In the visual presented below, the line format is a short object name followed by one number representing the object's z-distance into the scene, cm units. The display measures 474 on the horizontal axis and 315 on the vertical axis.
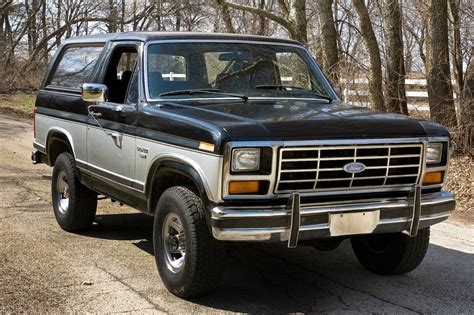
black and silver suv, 420
